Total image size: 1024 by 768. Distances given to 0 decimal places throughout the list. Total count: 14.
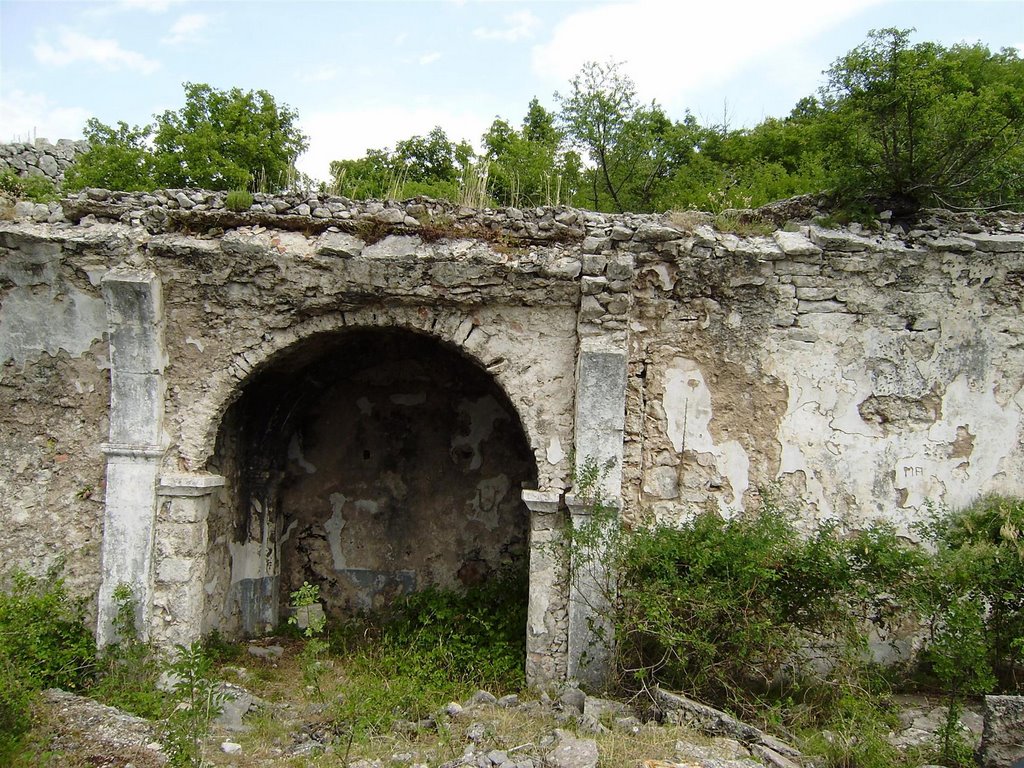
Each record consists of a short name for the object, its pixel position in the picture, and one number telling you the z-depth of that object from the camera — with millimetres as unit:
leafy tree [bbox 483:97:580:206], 12570
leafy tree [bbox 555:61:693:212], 13234
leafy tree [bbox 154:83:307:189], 13945
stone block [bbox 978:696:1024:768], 3857
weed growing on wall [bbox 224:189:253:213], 5340
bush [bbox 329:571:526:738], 4949
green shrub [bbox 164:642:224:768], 3693
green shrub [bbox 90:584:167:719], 4895
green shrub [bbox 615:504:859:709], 4512
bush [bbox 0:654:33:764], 3896
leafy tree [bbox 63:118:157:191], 13516
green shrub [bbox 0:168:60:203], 10858
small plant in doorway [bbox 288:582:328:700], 4168
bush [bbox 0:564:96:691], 4902
